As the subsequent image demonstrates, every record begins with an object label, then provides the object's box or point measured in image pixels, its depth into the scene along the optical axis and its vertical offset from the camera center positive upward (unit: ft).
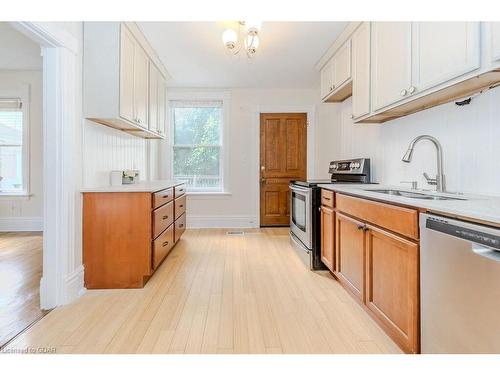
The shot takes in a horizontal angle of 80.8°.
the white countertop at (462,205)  3.54 -0.35
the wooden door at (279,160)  17.08 +1.23
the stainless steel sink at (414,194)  6.02 -0.30
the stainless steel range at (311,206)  9.74 -0.90
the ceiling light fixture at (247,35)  8.46 +4.40
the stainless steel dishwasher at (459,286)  3.34 -1.35
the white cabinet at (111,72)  8.11 +3.10
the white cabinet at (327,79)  11.61 +4.22
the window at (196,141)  16.92 +2.29
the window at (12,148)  15.03 +1.66
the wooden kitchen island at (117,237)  8.08 -1.56
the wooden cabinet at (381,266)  4.75 -1.70
